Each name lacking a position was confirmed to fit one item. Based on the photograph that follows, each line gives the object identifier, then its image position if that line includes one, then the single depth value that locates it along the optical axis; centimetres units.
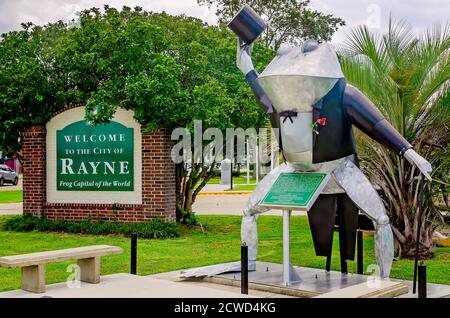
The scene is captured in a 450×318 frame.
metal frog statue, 722
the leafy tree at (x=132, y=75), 1255
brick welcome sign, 1305
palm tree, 994
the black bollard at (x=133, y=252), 802
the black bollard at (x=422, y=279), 561
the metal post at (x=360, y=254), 849
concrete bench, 685
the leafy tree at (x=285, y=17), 3341
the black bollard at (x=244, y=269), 697
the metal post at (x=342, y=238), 789
